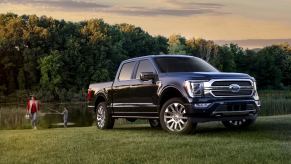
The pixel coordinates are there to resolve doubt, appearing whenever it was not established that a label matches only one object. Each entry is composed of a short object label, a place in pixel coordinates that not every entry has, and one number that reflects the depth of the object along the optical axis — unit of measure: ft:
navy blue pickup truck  42.29
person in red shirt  92.52
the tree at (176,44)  347.09
